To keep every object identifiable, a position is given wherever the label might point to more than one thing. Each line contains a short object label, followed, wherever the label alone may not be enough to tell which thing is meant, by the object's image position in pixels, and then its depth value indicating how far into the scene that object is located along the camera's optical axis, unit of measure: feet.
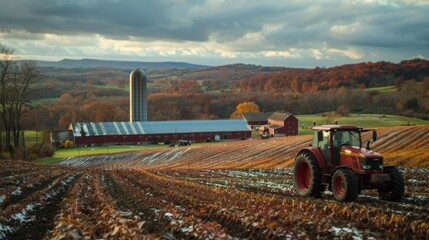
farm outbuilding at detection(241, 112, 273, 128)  347.15
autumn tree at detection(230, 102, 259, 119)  414.08
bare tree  153.89
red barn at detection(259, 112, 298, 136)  290.56
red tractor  45.44
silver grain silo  313.94
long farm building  262.47
